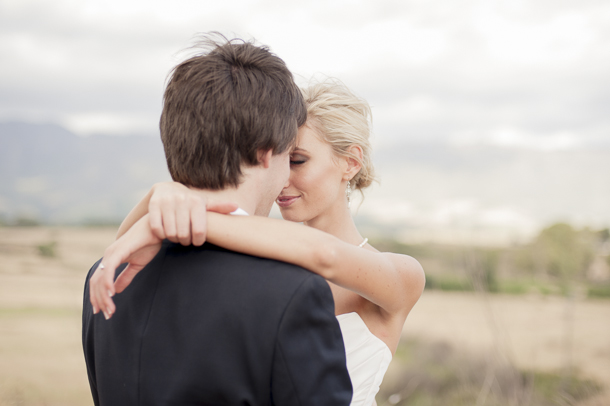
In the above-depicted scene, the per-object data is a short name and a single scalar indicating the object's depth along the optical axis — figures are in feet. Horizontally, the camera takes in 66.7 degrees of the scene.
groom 4.42
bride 4.55
